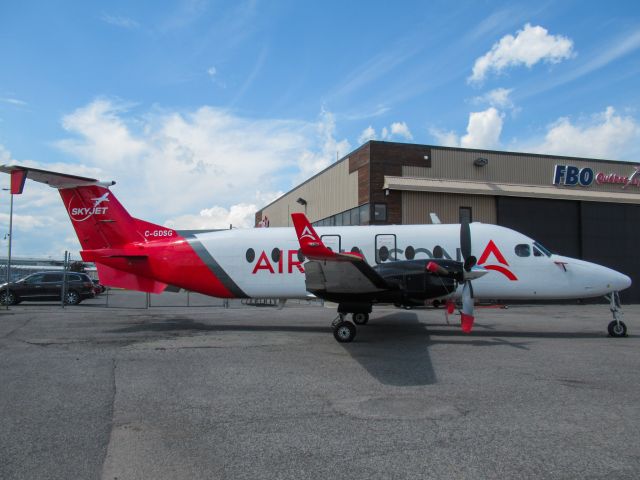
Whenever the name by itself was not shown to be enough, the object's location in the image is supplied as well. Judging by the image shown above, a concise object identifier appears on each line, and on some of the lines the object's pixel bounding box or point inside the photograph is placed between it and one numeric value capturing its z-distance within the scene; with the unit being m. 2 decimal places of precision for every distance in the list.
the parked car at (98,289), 34.53
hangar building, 27.36
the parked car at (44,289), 24.14
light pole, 22.22
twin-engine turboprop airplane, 11.22
